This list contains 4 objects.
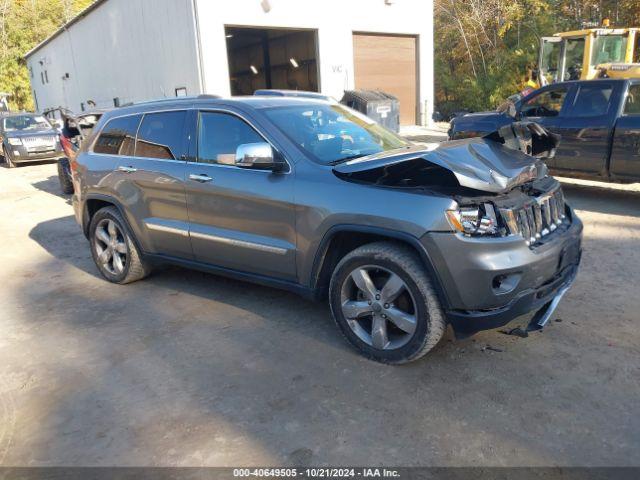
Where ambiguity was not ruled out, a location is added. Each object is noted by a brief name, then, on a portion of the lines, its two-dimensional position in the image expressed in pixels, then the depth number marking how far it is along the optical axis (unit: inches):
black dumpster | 520.7
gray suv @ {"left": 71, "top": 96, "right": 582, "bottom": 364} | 128.8
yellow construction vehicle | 571.5
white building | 623.5
